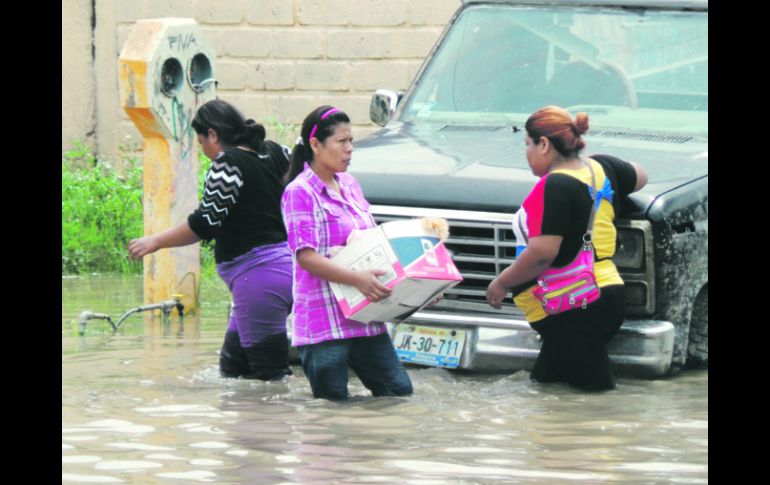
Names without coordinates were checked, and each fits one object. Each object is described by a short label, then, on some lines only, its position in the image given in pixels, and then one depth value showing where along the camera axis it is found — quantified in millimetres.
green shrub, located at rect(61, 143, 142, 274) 24437
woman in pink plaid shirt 13031
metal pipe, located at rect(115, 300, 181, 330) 18562
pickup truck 14219
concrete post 19234
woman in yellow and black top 13320
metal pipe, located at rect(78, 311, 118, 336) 18169
